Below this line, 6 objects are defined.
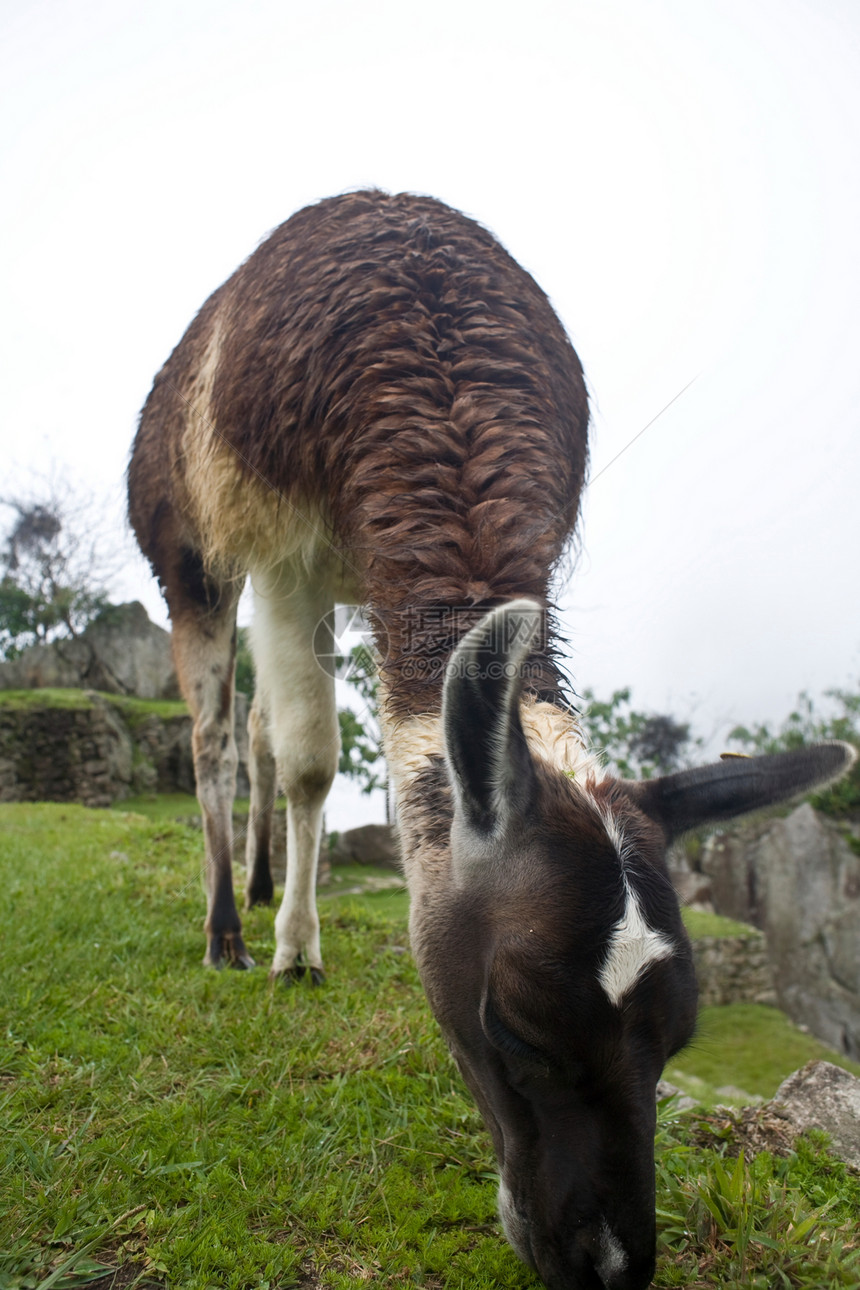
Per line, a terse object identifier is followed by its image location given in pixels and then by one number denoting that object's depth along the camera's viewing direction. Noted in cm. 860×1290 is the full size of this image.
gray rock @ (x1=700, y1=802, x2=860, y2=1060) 1591
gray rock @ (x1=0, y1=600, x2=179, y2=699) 2233
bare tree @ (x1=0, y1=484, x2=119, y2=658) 2648
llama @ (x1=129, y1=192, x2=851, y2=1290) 166
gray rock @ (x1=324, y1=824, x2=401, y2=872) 1645
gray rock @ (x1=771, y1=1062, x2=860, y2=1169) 259
